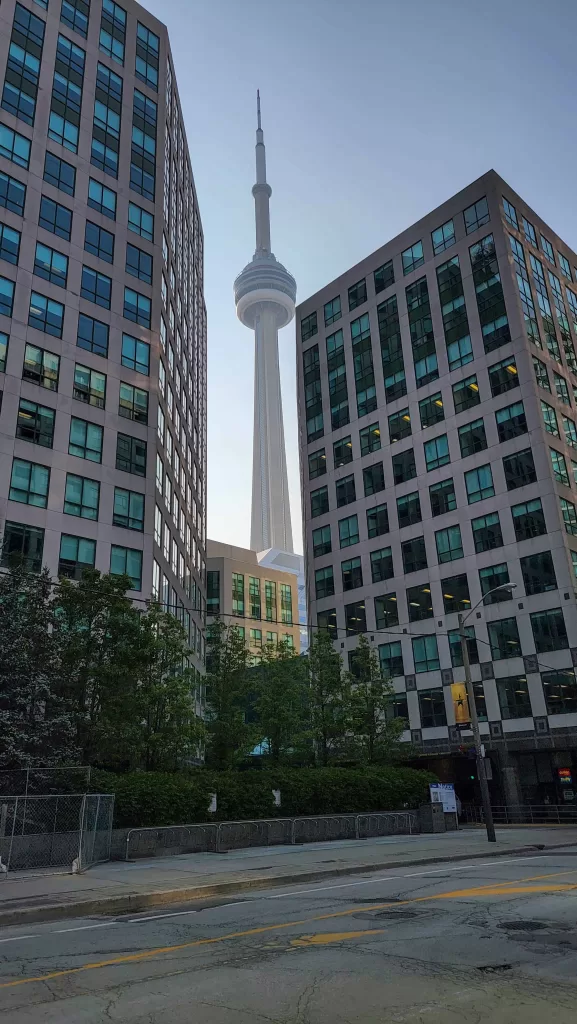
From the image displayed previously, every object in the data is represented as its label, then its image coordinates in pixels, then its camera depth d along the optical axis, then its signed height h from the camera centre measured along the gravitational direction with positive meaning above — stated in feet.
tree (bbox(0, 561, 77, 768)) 77.97 +11.79
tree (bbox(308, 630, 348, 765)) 127.85 +17.24
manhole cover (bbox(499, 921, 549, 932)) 29.37 -5.38
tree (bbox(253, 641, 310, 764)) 123.65 +15.02
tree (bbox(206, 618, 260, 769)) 118.93 +16.17
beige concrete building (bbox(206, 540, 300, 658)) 334.24 +93.95
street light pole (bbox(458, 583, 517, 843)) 85.25 +2.78
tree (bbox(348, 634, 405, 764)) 131.34 +11.99
